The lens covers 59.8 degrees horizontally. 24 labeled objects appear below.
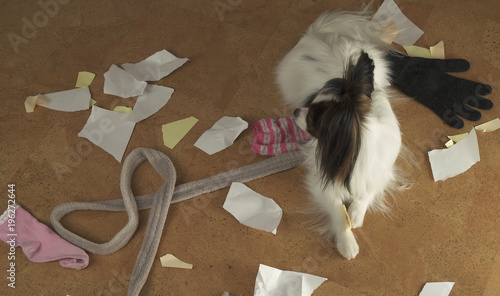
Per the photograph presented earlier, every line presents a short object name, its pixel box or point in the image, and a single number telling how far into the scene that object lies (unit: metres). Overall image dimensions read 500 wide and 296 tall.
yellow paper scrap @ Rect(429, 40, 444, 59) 2.21
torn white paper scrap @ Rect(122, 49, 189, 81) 2.25
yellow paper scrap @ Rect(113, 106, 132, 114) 2.17
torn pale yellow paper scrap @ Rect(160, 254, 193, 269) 1.80
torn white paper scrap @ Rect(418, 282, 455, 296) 1.69
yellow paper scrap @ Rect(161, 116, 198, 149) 2.07
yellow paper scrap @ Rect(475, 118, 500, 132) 2.02
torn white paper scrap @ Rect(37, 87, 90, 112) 2.19
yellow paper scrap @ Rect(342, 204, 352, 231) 1.75
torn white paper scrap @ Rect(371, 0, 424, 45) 2.25
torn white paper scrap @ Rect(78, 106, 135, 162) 2.08
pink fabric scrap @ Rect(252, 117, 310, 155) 1.97
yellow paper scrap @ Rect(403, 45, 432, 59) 2.21
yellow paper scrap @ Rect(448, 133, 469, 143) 2.00
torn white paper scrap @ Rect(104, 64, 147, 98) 2.21
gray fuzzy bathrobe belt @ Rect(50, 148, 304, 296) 1.81
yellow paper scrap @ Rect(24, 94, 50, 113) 2.19
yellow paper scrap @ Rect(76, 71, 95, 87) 2.26
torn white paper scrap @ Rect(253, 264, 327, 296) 1.70
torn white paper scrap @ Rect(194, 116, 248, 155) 2.02
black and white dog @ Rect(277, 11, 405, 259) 1.36
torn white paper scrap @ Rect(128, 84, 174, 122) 2.14
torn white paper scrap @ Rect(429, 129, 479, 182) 1.92
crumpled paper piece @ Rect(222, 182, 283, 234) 1.85
